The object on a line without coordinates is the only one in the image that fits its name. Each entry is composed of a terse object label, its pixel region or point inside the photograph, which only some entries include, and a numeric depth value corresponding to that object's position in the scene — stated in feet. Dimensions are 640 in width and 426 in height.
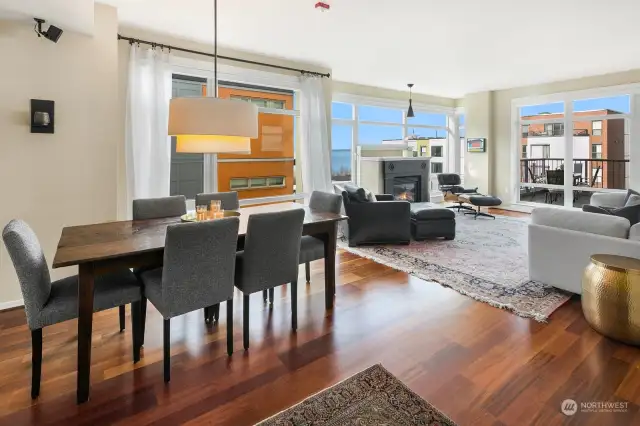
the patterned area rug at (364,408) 5.96
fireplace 24.76
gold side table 7.82
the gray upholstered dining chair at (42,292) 6.21
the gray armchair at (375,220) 16.49
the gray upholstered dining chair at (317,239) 10.58
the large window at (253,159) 16.63
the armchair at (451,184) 26.16
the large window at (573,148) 23.04
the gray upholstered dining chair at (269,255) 8.19
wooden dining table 6.43
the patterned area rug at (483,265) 10.55
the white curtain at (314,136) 19.13
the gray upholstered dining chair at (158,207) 10.31
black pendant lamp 22.86
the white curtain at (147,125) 13.91
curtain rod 13.91
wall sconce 10.44
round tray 9.12
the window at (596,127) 23.57
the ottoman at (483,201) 22.58
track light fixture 10.28
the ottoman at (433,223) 17.43
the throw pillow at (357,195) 16.51
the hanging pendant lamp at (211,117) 7.62
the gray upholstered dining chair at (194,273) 6.92
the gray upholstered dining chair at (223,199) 11.70
